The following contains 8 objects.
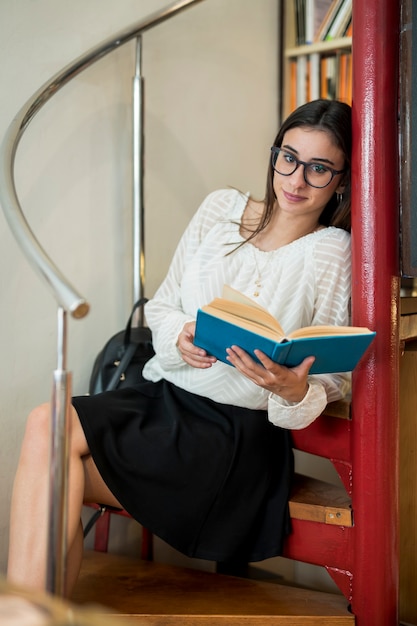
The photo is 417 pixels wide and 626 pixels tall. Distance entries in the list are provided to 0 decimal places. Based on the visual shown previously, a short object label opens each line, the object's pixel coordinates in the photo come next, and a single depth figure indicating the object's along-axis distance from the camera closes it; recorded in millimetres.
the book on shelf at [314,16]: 2770
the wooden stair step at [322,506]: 1710
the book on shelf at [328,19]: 2744
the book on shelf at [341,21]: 2721
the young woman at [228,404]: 1596
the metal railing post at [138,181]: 2193
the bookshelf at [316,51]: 2738
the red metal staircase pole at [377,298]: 1659
